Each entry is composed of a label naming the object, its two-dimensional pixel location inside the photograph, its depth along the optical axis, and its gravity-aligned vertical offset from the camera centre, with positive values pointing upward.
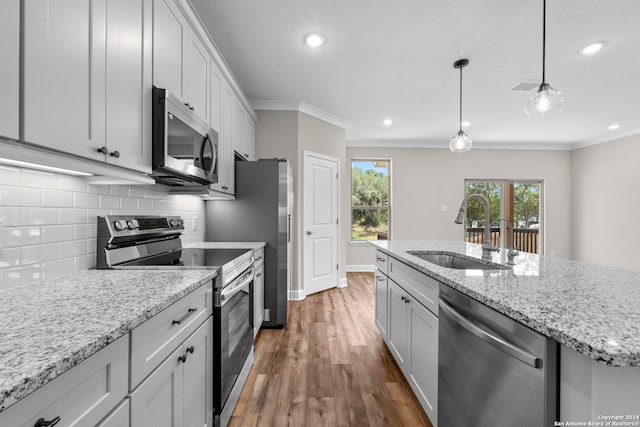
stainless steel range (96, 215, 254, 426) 1.49 -0.29
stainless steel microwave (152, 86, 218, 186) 1.50 +0.39
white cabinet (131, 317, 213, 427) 0.88 -0.62
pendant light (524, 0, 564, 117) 1.96 +0.76
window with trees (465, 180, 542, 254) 6.27 +0.08
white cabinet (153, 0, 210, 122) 1.55 +0.94
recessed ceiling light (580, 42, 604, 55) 2.53 +1.46
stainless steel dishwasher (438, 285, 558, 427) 0.77 -0.49
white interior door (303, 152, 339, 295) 4.07 -0.13
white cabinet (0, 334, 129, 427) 0.52 -0.38
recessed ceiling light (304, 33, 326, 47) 2.46 +1.48
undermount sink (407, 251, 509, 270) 1.87 -0.32
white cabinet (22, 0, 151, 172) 0.88 +0.48
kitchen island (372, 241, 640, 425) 0.63 -0.27
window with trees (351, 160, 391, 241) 6.12 +0.31
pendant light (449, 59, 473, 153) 2.89 +0.72
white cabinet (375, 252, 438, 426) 1.45 -0.68
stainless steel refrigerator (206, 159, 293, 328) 2.88 -0.06
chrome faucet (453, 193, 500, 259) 1.93 -0.06
